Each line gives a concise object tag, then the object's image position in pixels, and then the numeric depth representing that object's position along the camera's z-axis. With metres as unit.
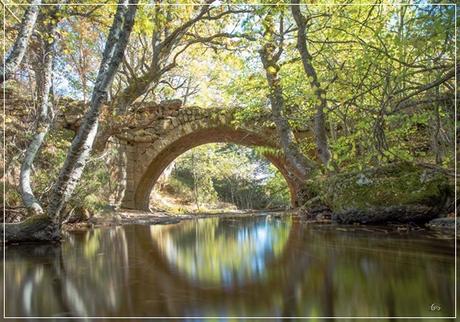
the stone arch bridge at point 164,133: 14.29
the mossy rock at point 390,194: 5.76
